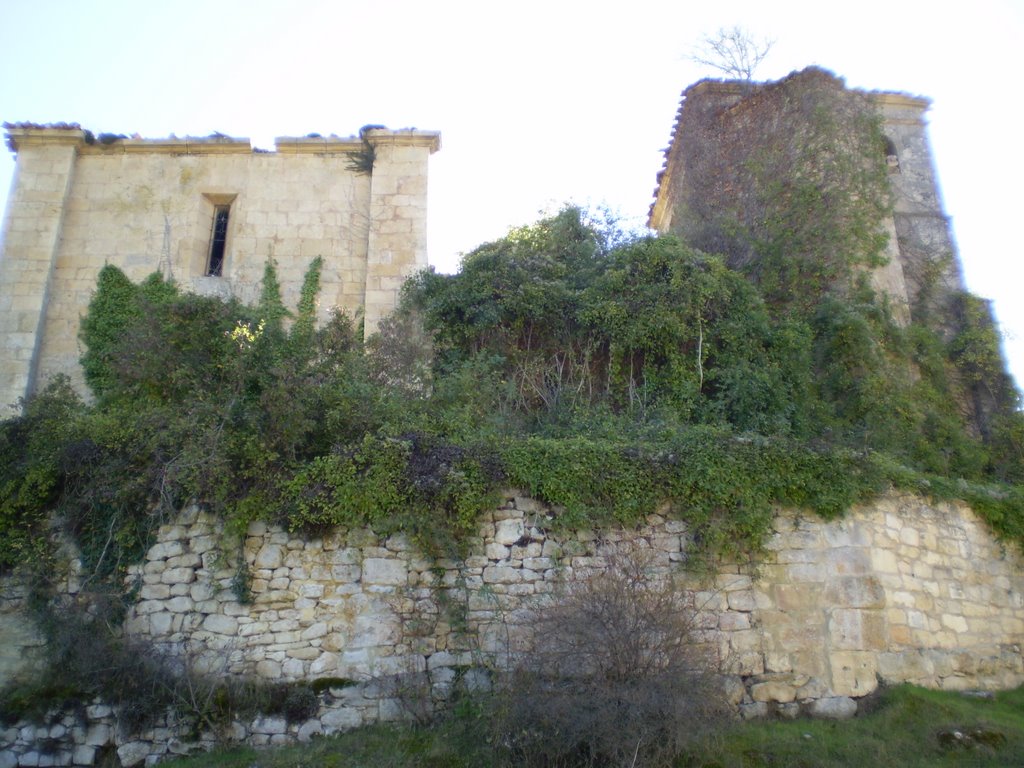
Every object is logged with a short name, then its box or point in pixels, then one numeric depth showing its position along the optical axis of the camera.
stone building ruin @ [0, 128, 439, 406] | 14.27
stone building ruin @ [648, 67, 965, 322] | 15.74
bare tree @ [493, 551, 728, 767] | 6.84
